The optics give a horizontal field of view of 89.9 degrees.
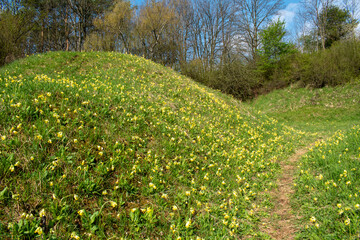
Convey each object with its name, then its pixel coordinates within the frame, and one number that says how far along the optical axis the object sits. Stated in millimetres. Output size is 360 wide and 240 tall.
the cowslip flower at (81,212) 2307
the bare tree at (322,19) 27886
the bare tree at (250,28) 30375
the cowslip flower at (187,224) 2628
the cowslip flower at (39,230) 1953
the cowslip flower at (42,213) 2119
